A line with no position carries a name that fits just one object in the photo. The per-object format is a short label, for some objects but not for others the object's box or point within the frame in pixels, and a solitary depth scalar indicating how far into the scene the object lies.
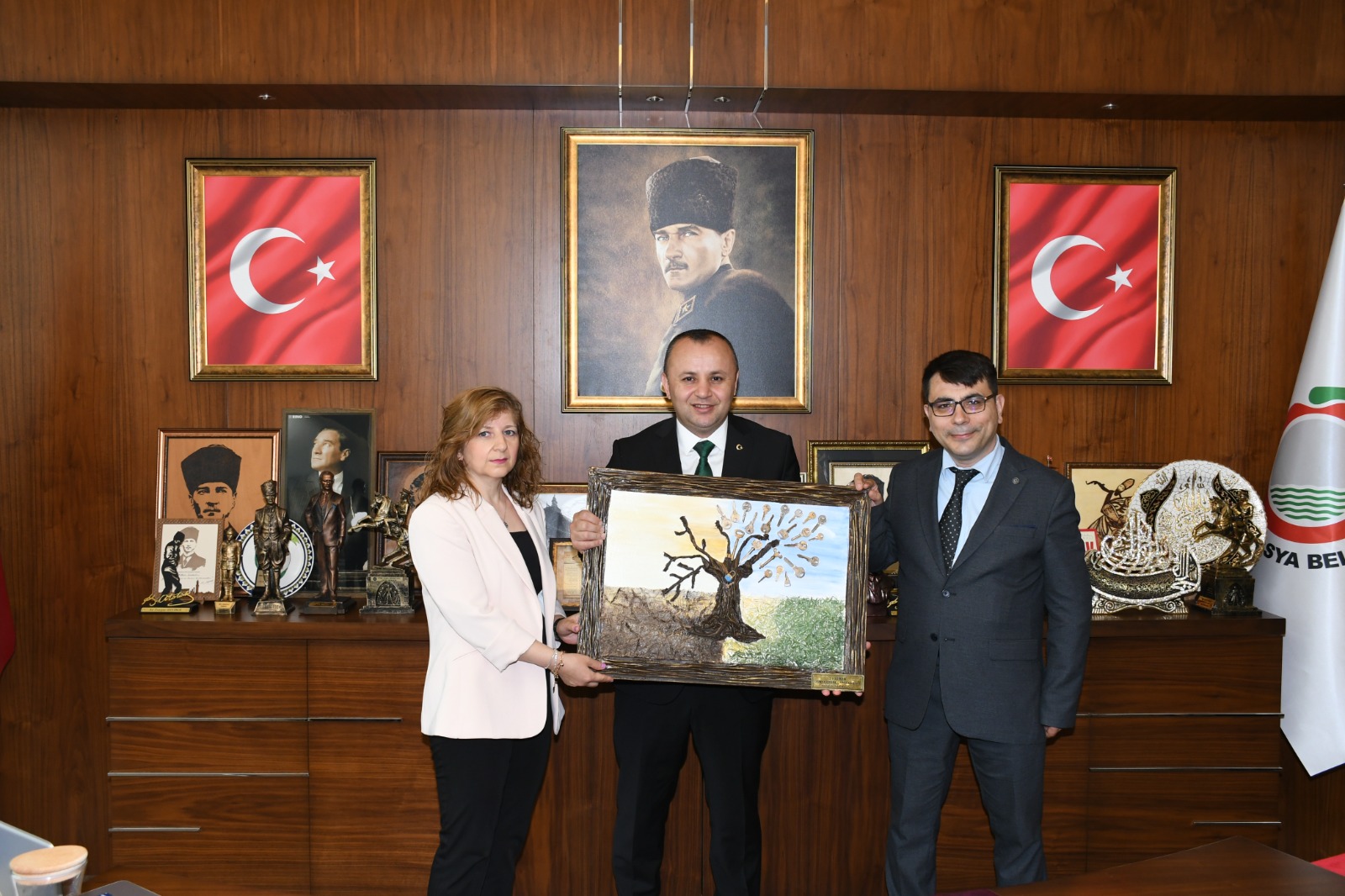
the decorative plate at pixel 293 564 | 3.56
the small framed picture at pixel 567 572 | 3.59
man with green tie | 2.72
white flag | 3.36
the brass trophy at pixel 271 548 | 3.31
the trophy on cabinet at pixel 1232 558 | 3.35
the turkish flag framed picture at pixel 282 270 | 3.67
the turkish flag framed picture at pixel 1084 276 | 3.75
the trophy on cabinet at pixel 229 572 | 3.36
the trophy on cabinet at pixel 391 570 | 3.35
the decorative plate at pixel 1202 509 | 3.40
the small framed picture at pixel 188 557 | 3.50
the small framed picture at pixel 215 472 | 3.66
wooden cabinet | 3.19
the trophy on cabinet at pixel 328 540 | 3.37
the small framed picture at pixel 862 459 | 3.71
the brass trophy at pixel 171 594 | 3.34
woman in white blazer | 2.38
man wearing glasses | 2.51
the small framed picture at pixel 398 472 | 3.68
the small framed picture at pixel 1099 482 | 3.75
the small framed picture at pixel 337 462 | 3.64
